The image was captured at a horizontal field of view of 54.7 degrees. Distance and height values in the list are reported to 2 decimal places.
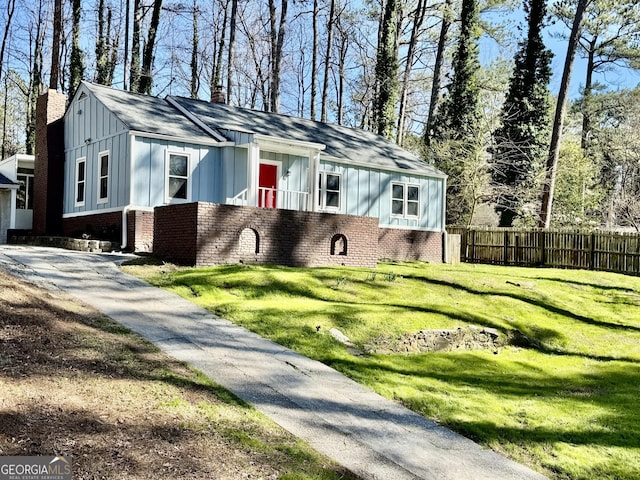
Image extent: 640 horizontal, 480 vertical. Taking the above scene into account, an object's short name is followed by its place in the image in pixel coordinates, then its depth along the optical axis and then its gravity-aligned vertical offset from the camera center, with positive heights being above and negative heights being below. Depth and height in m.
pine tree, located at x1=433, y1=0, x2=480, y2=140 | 30.95 +7.99
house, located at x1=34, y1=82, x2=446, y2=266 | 14.68 +1.62
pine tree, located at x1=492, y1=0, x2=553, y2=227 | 28.72 +5.74
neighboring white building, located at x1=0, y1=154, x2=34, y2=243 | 22.39 +1.46
